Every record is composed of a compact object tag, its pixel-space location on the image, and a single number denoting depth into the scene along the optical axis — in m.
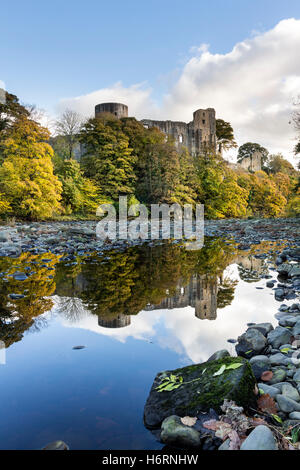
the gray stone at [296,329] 2.34
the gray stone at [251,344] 2.12
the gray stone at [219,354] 1.95
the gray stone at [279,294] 3.58
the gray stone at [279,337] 2.19
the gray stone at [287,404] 1.42
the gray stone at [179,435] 1.28
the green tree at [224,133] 40.82
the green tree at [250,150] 55.94
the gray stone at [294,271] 4.53
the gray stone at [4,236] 8.34
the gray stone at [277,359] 1.92
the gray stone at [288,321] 2.59
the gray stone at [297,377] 1.67
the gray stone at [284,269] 4.83
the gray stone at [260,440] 1.15
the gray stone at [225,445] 1.21
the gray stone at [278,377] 1.70
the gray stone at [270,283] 4.17
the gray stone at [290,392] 1.52
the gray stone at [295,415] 1.36
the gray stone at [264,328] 2.40
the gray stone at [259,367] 1.79
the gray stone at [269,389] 1.55
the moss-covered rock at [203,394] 1.44
